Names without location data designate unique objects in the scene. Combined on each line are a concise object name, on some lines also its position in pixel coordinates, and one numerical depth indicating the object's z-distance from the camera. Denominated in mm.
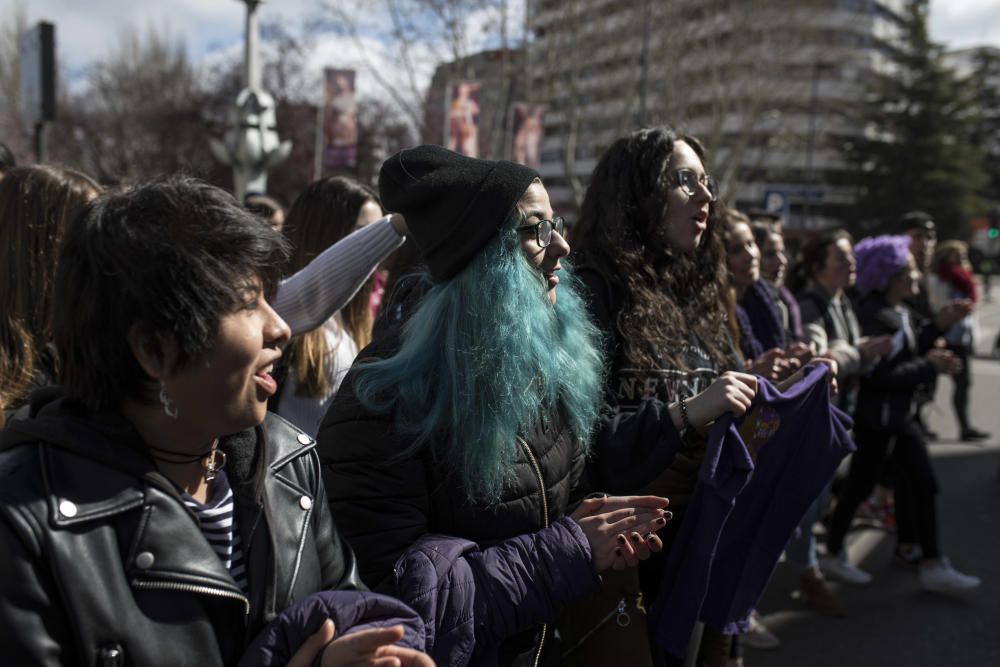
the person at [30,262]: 1963
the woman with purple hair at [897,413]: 4590
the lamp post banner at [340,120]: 15414
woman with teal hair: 1626
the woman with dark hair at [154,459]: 1099
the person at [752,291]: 3928
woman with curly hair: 2133
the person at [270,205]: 4117
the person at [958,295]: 7891
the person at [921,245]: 6367
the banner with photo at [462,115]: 15883
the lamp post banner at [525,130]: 17266
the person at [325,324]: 2715
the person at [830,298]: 4643
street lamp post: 9117
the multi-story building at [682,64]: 18422
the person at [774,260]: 4605
